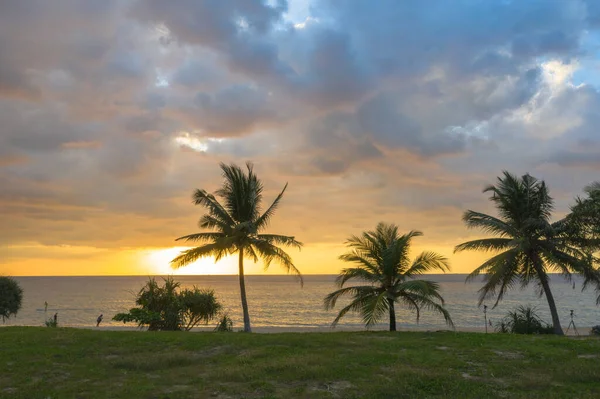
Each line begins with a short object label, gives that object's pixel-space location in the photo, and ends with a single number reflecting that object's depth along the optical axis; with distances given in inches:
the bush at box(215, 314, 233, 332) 1078.9
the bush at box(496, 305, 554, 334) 1042.7
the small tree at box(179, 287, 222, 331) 1130.7
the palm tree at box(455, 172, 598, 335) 1005.2
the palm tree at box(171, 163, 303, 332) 1049.5
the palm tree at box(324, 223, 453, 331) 918.4
